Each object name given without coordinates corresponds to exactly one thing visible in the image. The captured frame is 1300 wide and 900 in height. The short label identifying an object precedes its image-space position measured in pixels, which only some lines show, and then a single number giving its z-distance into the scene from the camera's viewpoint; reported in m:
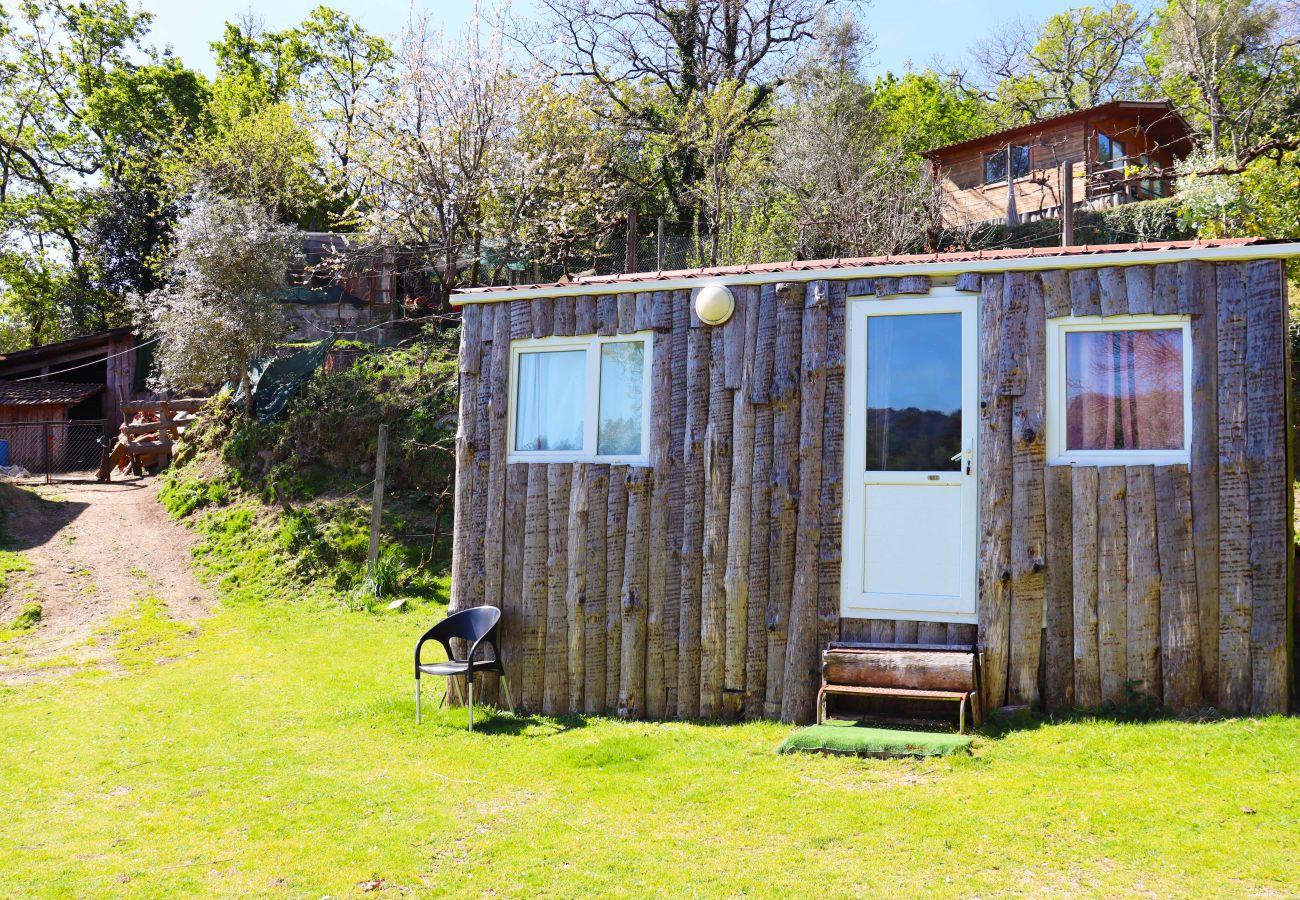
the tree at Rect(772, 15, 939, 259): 18.08
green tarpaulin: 17.17
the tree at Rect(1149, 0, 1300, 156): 24.80
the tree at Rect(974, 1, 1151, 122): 32.72
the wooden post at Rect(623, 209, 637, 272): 12.02
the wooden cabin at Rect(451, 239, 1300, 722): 6.13
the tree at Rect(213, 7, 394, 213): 34.94
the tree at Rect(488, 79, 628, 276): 18.12
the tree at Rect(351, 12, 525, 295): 17.36
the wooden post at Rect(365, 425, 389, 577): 12.50
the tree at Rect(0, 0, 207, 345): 30.09
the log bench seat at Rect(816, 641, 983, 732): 6.25
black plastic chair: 7.35
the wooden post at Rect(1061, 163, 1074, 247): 12.00
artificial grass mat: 5.78
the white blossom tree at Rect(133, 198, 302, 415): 17.50
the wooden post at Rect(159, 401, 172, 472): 19.20
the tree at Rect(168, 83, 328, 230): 25.91
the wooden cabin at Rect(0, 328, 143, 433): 23.16
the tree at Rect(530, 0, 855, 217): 23.22
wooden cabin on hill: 22.55
